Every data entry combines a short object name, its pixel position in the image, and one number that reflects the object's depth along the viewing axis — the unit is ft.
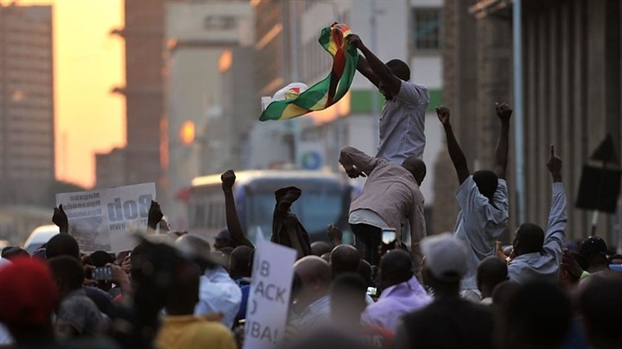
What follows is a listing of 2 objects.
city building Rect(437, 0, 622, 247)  122.72
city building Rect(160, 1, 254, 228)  463.01
